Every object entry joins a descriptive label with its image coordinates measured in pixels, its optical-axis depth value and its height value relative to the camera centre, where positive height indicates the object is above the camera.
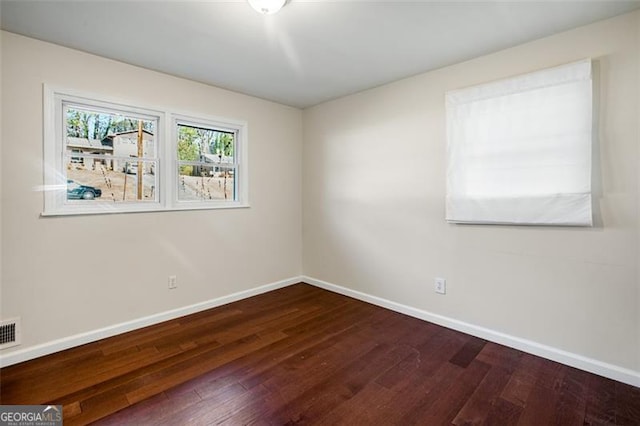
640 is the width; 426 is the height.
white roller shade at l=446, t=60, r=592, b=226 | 2.08 +0.47
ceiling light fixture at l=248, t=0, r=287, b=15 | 1.78 +1.22
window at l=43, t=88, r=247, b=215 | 2.41 +0.50
